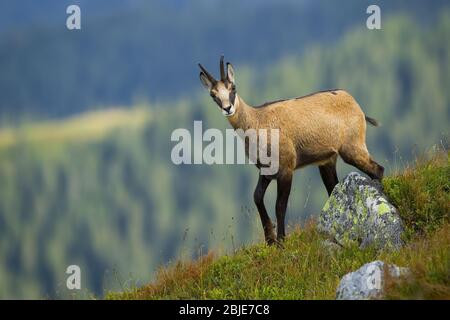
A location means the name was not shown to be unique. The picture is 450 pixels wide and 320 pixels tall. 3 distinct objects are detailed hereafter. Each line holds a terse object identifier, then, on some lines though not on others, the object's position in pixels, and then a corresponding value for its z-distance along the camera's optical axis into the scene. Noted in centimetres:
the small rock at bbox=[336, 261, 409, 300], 1021
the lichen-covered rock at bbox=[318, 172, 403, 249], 1296
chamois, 1450
